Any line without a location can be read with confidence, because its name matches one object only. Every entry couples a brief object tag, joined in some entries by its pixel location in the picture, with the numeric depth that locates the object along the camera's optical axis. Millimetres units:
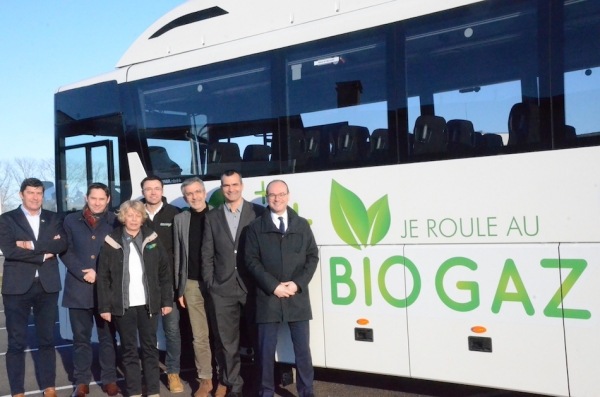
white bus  5566
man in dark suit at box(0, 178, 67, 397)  6988
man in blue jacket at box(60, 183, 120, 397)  7371
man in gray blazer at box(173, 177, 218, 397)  7402
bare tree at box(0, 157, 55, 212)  50906
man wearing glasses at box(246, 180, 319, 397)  6648
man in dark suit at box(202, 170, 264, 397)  7055
